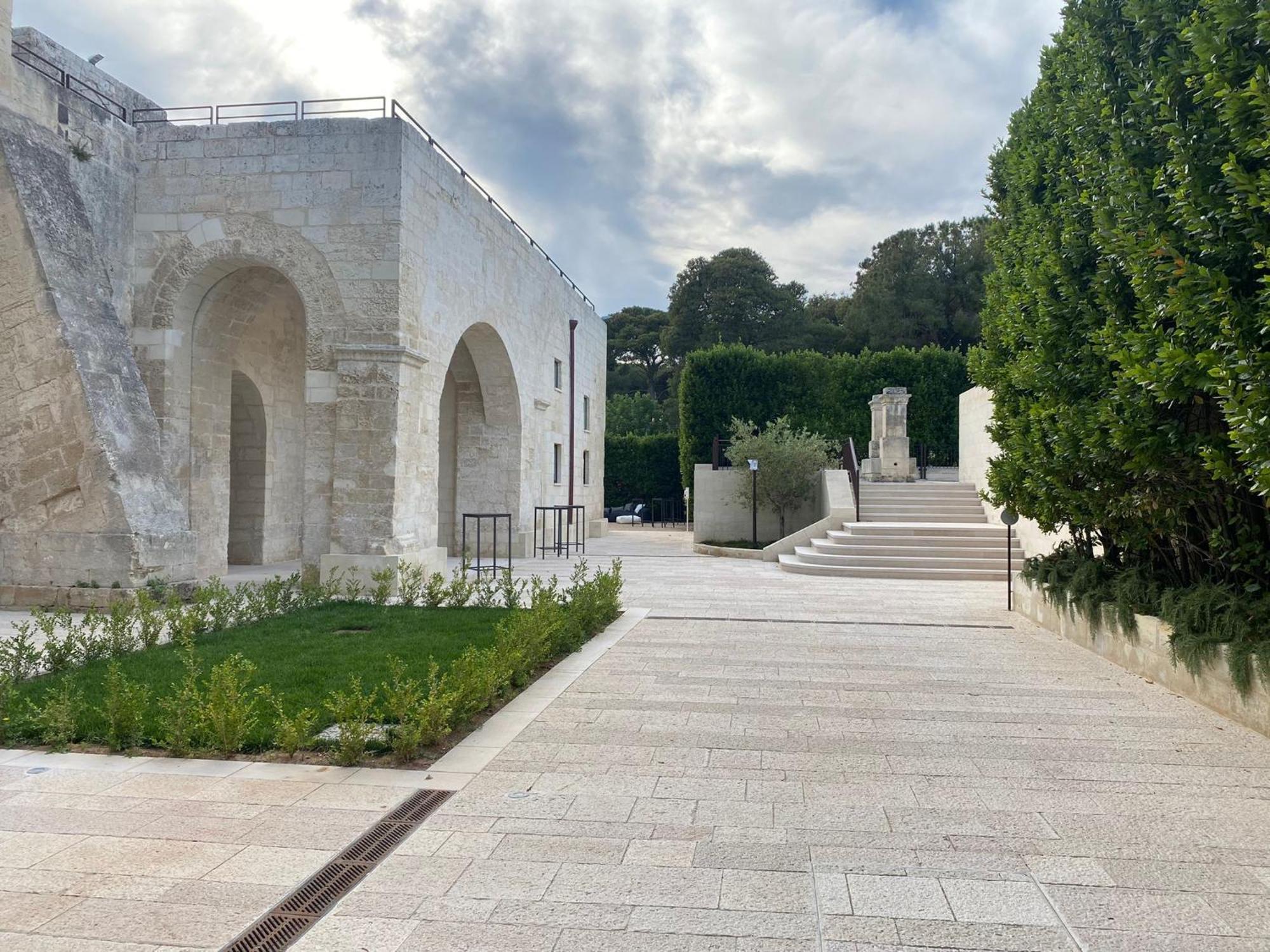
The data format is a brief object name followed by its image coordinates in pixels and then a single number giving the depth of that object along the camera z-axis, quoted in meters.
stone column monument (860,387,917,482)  20.59
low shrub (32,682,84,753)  4.15
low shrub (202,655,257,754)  4.07
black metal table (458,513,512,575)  13.37
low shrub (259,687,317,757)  4.03
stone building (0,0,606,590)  8.83
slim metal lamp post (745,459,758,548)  17.33
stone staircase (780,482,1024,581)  13.11
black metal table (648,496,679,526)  30.28
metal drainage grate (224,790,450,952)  2.40
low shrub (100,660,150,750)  4.15
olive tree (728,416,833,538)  17.53
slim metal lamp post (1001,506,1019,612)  8.79
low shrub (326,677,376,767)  3.97
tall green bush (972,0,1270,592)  4.09
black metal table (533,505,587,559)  17.67
